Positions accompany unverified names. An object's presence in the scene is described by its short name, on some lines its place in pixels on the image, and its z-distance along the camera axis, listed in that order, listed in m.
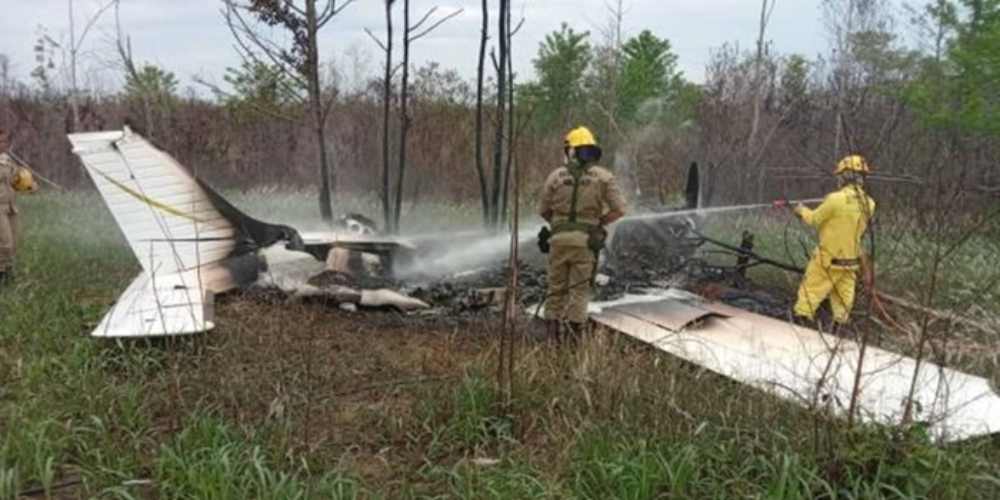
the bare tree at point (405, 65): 10.91
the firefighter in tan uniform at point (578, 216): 6.48
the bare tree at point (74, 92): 19.28
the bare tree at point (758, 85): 15.56
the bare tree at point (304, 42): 10.63
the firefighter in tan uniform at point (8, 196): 8.04
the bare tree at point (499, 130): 4.42
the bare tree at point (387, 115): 10.96
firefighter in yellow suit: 6.72
